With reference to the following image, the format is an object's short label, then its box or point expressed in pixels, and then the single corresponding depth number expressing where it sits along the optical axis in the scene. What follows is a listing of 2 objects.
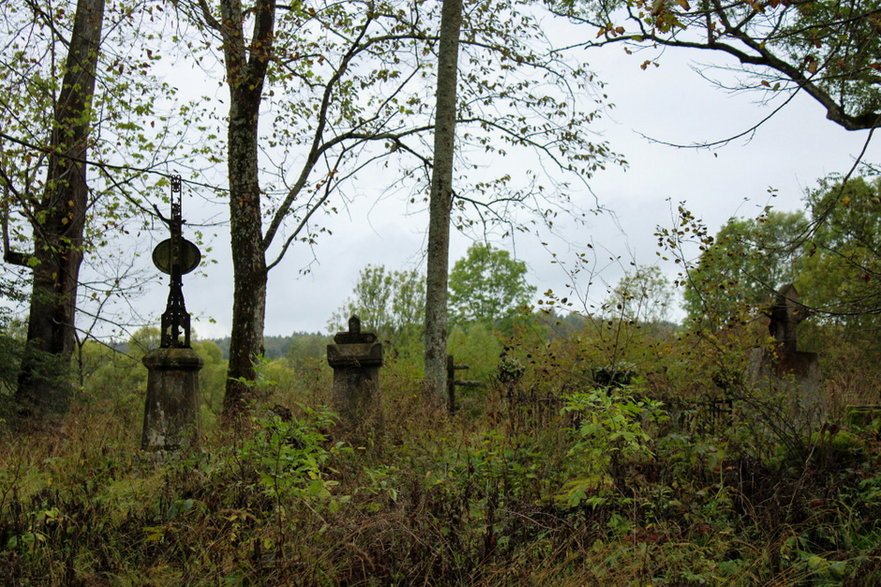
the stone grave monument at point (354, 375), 8.52
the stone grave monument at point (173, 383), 7.53
